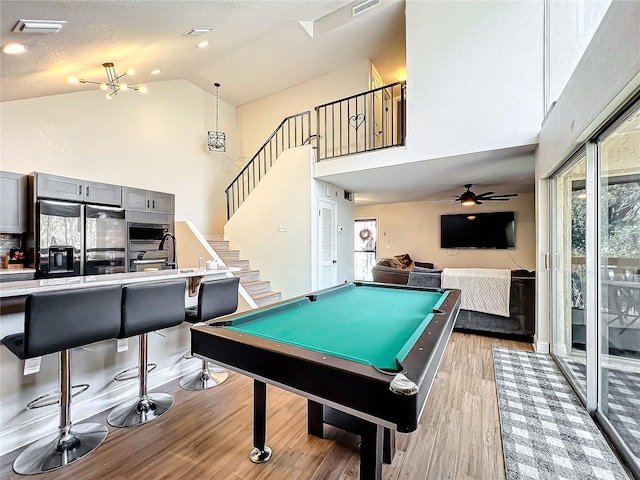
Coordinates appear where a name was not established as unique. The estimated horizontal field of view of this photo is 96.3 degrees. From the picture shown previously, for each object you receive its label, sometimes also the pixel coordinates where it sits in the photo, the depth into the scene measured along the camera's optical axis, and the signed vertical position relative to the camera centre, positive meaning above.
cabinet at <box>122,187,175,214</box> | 4.54 +0.68
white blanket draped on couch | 4.05 -0.68
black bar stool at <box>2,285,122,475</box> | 1.61 -0.59
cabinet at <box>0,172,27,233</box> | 3.29 +0.45
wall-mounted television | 6.79 +0.27
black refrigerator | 3.51 +0.02
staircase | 4.72 -0.65
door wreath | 8.82 +0.22
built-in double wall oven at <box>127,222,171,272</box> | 4.52 -0.02
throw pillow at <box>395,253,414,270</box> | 7.26 -0.52
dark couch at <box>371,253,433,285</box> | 5.45 -0.64
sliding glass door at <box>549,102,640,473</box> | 1.92 -0.27
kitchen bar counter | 1.84 -0.99
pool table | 0.96 -0.52
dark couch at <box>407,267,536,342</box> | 3.95 -1.09
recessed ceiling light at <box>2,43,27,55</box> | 2.33 +1.59
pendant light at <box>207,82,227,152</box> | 6.58 +2.32
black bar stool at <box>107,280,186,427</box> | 2.03 -0.61
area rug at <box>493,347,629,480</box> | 1.70 -1.36
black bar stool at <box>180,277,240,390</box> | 2.51 -0.62
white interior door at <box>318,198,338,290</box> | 5.11 -0.08
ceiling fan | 5.46 +0.84
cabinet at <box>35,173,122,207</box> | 3.53 +0.69
